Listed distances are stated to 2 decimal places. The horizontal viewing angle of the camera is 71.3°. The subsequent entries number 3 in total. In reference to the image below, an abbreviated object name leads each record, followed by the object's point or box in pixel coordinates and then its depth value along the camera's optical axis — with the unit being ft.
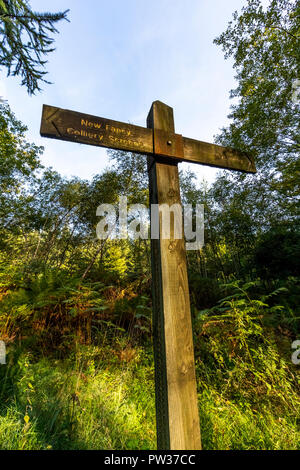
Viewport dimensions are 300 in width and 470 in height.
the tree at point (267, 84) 19.60
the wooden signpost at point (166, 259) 4.01
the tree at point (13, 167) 28.89
